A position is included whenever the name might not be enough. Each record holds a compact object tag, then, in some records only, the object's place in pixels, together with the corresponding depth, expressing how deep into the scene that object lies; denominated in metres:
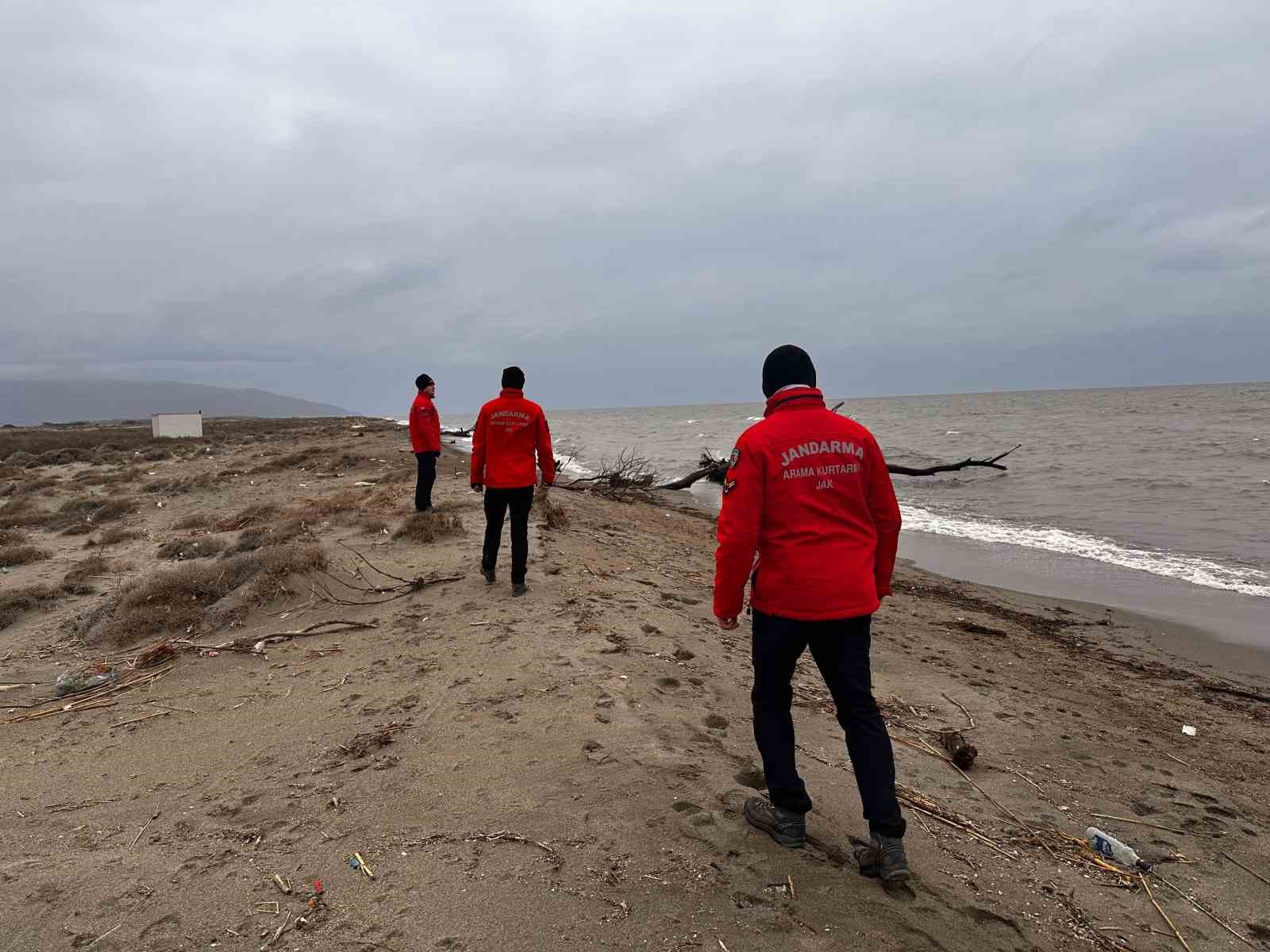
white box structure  33.75
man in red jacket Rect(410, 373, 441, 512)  10.14
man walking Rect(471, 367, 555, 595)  6.36
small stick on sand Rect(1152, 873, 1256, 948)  2.88
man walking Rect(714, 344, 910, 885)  2.75
